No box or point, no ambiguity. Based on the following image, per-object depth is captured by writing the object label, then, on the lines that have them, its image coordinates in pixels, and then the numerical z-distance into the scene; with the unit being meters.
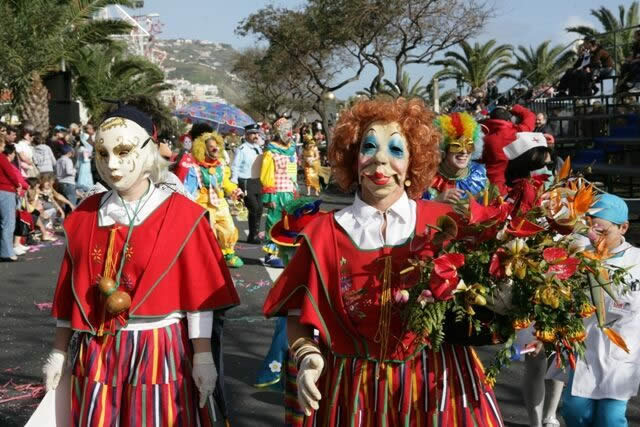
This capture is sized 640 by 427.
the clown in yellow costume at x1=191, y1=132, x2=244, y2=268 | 10.74
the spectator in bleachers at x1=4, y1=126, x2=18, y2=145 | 13.26
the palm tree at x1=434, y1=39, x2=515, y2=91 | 39.31
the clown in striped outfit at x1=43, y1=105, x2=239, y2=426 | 3.51
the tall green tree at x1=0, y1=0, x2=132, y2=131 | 22.42
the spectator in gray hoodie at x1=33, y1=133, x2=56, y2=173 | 16.25
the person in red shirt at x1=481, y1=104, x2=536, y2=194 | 5.98
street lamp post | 33.22
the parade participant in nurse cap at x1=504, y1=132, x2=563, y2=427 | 4.86
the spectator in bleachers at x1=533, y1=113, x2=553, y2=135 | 14.18
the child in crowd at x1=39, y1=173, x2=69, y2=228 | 15.52
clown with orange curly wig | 3.13
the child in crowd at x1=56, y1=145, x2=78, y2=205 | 16.52
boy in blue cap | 4.12
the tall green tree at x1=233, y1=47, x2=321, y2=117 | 49.63
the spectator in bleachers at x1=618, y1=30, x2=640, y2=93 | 14.98
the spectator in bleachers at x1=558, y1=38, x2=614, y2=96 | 16.48
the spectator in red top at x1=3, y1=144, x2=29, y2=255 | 12.32
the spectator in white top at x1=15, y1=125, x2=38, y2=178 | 15.28
